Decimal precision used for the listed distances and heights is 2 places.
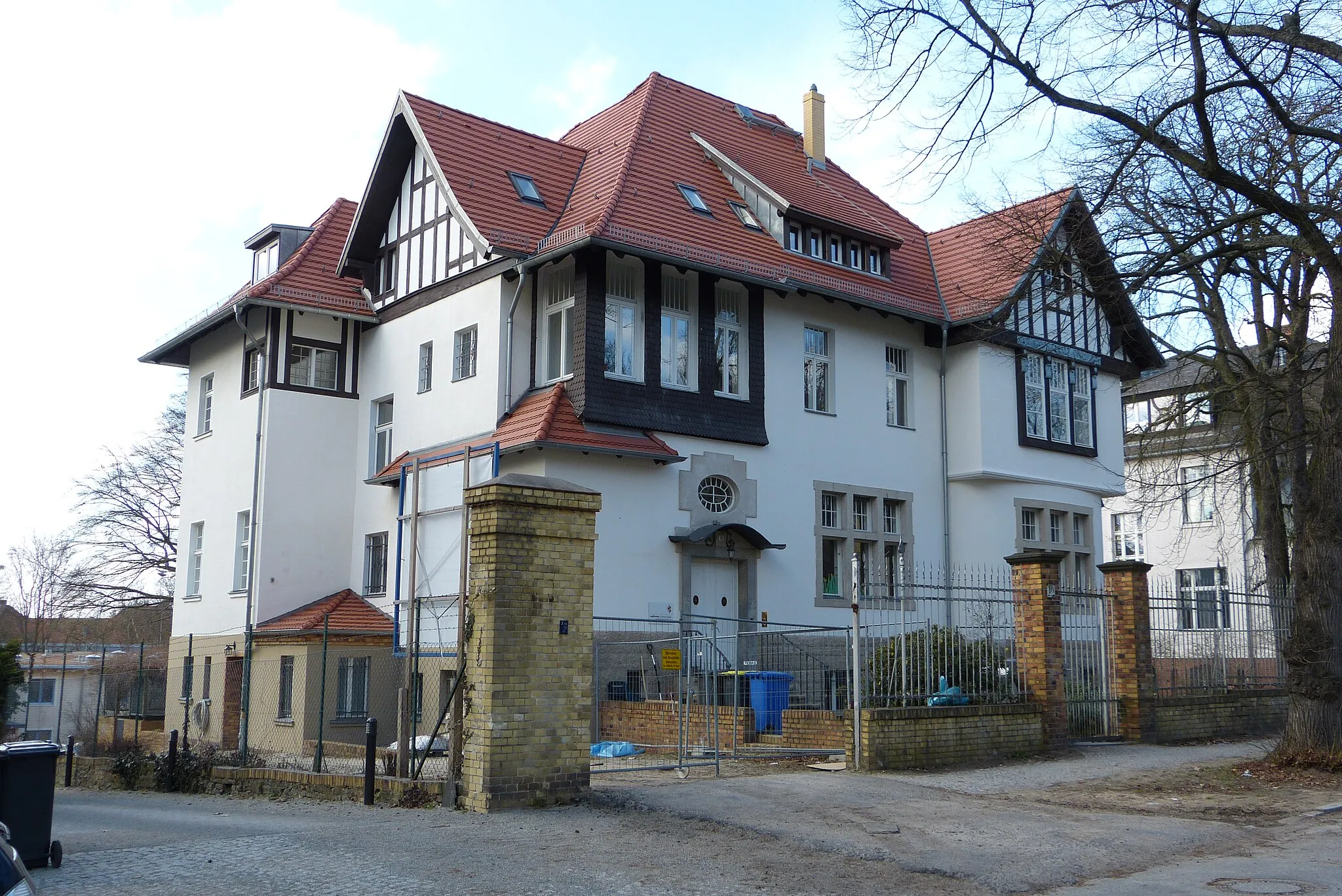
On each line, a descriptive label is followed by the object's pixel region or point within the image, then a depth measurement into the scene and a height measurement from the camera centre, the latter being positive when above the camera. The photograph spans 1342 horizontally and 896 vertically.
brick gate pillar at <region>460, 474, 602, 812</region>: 11.66 +0.19
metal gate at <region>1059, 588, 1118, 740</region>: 18.39 +0.00
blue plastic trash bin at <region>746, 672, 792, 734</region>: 18.62 -0.43
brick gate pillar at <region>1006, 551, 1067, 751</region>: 16.92 +0.42
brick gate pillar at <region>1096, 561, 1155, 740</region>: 18.73 +0.26
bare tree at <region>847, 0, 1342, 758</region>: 13.35 +5.34
